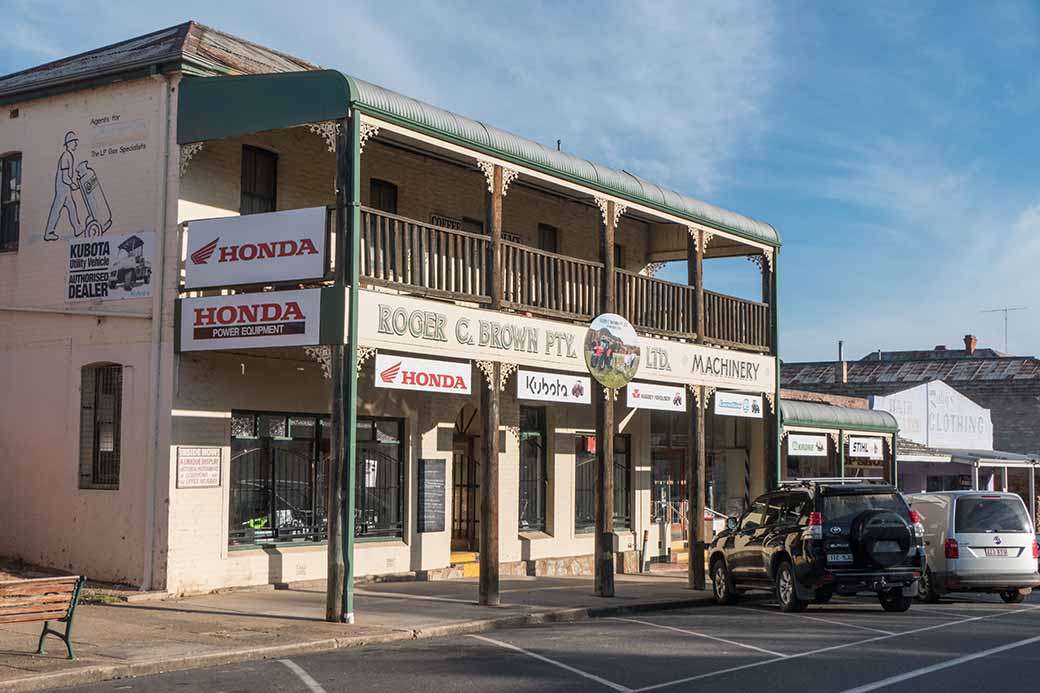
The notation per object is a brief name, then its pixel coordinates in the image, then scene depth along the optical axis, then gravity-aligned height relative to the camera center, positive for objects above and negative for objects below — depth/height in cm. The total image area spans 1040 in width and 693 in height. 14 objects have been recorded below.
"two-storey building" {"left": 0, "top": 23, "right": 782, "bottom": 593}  1639 +233
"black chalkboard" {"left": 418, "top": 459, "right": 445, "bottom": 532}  2100 -31
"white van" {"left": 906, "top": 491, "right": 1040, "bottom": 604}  1933 -103
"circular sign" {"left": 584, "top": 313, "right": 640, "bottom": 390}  1936 +193
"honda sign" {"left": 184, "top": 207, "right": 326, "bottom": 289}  1585 +292
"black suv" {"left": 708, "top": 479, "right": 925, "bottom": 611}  1703 -89
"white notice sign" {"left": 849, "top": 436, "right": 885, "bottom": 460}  3038 +76
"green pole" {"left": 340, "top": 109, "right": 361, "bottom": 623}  1520 +217
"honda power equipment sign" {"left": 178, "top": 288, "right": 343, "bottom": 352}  1570 +199
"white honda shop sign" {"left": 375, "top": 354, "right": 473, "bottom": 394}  1631 +136
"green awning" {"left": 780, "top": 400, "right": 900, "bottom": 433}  2808 +145
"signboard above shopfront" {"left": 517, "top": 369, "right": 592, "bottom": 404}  1906 +141
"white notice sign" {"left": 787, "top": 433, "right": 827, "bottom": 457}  2808 +77
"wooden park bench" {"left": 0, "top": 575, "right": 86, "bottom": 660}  1137 -115
